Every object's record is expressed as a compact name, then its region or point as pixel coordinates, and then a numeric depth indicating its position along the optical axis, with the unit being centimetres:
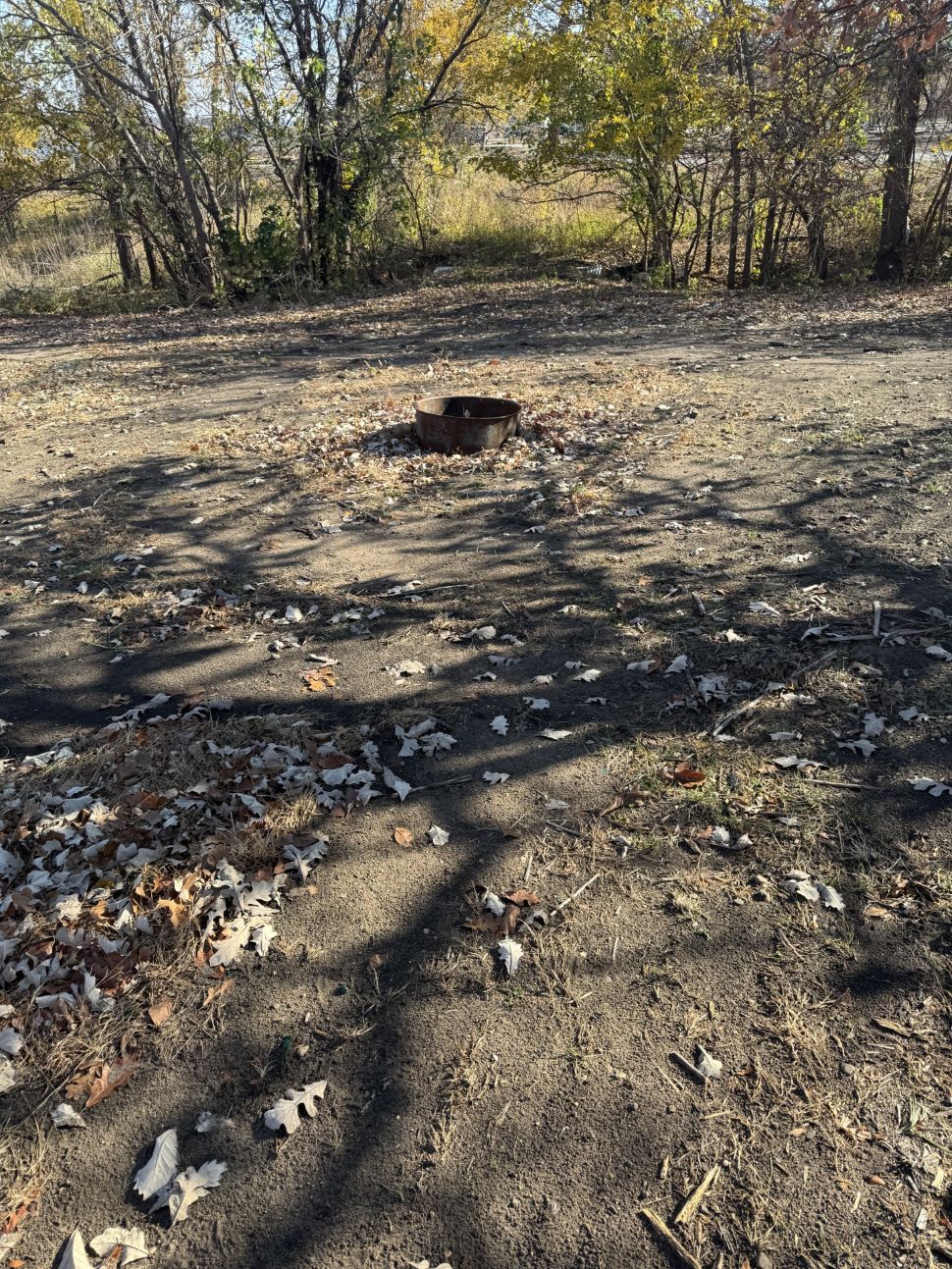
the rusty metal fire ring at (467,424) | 718
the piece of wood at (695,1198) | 198
